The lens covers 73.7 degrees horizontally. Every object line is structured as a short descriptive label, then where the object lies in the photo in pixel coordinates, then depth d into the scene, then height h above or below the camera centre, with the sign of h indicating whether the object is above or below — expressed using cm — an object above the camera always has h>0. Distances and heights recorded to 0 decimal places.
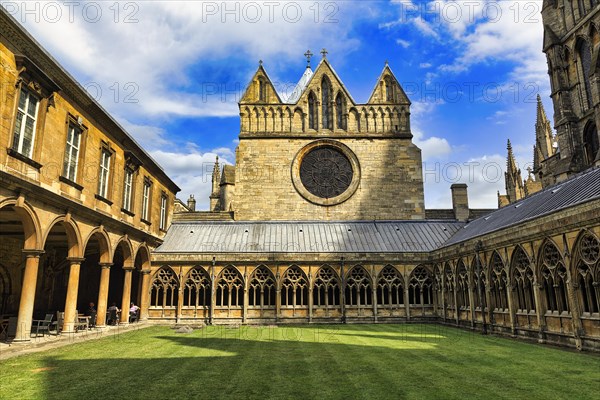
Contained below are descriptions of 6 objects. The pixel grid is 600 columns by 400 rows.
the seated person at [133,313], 2080 -165
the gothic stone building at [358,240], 1322 +193
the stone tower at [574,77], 3109 +1630
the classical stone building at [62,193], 1162 +330
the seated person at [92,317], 1767 -155
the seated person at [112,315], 1927 -159
